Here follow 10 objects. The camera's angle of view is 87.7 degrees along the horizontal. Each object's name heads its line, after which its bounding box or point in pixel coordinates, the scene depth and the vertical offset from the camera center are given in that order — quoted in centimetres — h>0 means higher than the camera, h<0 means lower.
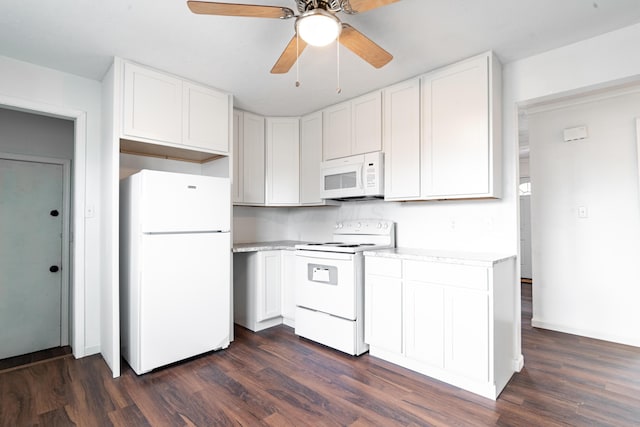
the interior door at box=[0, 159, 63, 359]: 292 -34
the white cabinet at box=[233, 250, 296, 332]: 341 -75
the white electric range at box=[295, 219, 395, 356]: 279 -65
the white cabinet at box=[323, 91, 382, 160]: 313 +89
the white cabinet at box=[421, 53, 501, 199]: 244 +66
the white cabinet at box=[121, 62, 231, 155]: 256 +88
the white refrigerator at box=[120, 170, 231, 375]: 245 -39
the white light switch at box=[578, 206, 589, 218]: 334 +2
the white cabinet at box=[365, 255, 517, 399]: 213 -73
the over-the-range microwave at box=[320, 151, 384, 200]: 307 +38
